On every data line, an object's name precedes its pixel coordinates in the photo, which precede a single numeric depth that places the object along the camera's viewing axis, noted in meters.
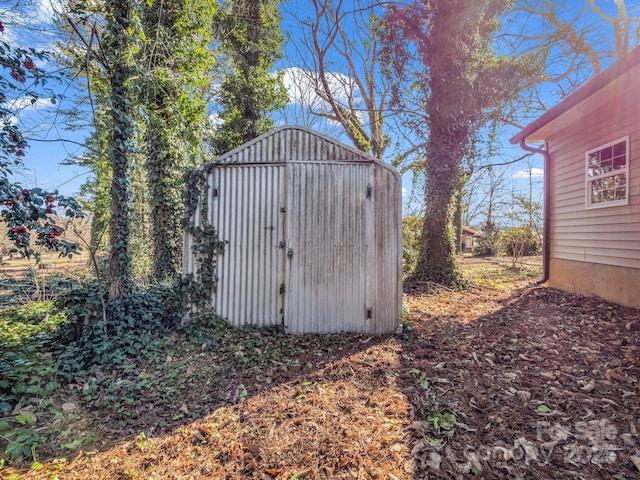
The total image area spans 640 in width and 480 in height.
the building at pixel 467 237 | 24.64
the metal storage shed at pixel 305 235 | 4.07
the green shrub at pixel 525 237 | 10.95
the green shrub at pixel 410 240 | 8.07
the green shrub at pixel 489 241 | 14.40
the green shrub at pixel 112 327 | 3.22
